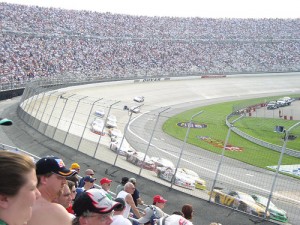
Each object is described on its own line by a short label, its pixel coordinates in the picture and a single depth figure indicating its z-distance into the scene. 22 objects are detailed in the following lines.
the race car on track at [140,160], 15.16
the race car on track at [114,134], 17.20
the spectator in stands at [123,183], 10.09
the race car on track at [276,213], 11.53
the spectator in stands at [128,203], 7.93
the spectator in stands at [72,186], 6.96
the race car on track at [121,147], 16.36
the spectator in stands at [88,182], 9.05
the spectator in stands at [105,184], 9.29
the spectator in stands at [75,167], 10.25
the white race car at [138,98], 56.94
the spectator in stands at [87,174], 10.30
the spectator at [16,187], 3.02
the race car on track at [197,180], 13.18
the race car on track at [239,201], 11.90
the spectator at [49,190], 4.25
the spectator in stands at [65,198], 5.36
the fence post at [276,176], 11.27
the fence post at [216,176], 12.49
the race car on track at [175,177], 13.47
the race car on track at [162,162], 14.60
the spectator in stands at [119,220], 5.00
